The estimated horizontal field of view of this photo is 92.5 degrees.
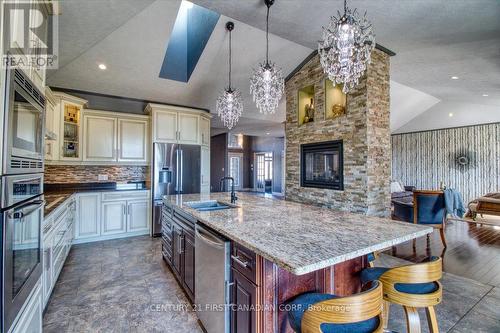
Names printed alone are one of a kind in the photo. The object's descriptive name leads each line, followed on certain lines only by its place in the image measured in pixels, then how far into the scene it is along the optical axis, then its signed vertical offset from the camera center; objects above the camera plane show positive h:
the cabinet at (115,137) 4.33 +0.62
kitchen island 1.17 -0.40
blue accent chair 3.89 -0.64
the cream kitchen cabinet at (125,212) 4.27 -0.80
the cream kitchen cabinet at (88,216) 4.04 -0.79
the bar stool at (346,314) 0.97 -0.59
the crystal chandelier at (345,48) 2.27 +1.24
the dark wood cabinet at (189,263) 2.15 -0.87
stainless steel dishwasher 1.55 -0.79
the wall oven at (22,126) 1.15 +0.24
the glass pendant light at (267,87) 3.12 +1.14
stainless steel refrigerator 4.59 -0.04
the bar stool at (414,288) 1.32 -0.69
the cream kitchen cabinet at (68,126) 3.80 +0.73
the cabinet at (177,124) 4.67 +0.93
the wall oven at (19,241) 1.10 -0.39
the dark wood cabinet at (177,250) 2.44 -0.86
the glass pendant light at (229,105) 3.70 +1.04
